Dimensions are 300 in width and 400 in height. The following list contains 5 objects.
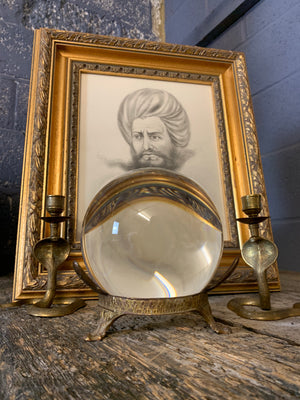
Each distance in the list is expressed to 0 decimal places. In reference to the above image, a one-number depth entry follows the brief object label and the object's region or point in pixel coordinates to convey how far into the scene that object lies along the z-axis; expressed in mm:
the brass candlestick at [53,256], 568
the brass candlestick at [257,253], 554
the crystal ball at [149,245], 484
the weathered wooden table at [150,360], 280
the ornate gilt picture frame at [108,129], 687
